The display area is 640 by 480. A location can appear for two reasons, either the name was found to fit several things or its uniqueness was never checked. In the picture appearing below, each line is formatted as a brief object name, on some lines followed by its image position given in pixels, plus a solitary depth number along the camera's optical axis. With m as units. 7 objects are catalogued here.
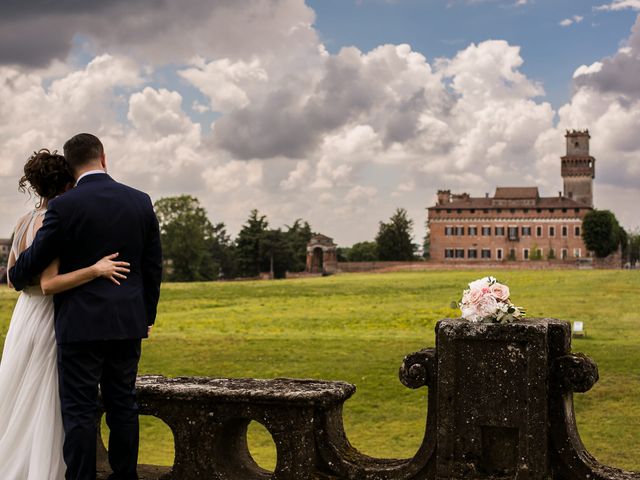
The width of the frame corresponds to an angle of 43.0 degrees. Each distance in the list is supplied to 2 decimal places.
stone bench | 4.95
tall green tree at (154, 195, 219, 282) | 87.38
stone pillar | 4.62
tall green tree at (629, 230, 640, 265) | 121.91
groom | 4.54
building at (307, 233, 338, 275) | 95.38
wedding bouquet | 4.71
